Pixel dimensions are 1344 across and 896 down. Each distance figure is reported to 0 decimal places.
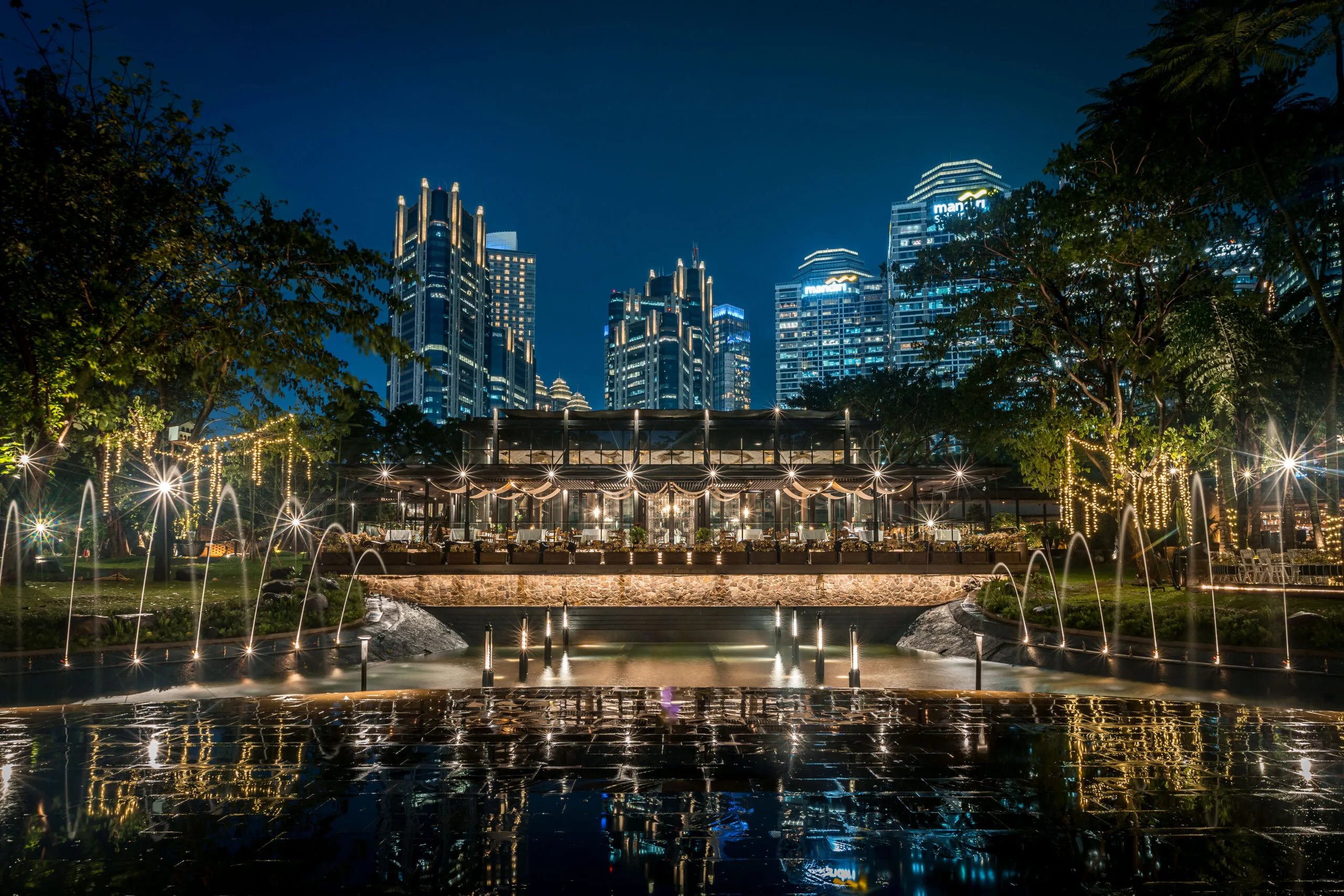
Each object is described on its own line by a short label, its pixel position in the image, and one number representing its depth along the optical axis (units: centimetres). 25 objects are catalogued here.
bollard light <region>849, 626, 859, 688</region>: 1166
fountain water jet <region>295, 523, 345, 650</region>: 1543
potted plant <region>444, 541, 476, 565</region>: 2555
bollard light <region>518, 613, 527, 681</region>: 1318
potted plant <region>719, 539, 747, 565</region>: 2600
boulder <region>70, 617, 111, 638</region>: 1247
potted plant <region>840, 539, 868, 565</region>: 2577
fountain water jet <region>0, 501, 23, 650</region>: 1180
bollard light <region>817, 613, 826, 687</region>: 1281
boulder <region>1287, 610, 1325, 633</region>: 1218
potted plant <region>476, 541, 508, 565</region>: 2564
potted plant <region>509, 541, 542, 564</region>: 2578
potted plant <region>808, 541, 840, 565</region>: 2577
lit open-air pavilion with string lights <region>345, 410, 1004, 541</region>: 3709
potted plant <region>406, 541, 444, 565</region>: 2530
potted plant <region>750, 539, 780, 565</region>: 2594
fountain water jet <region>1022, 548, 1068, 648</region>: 1645
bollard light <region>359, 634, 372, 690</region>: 1099
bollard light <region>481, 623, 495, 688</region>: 1152
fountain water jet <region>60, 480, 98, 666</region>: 1155
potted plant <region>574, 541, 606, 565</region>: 2589
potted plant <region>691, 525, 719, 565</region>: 2591
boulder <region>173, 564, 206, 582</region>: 2655
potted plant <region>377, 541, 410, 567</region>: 2522
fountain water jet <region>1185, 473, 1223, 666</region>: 1232
